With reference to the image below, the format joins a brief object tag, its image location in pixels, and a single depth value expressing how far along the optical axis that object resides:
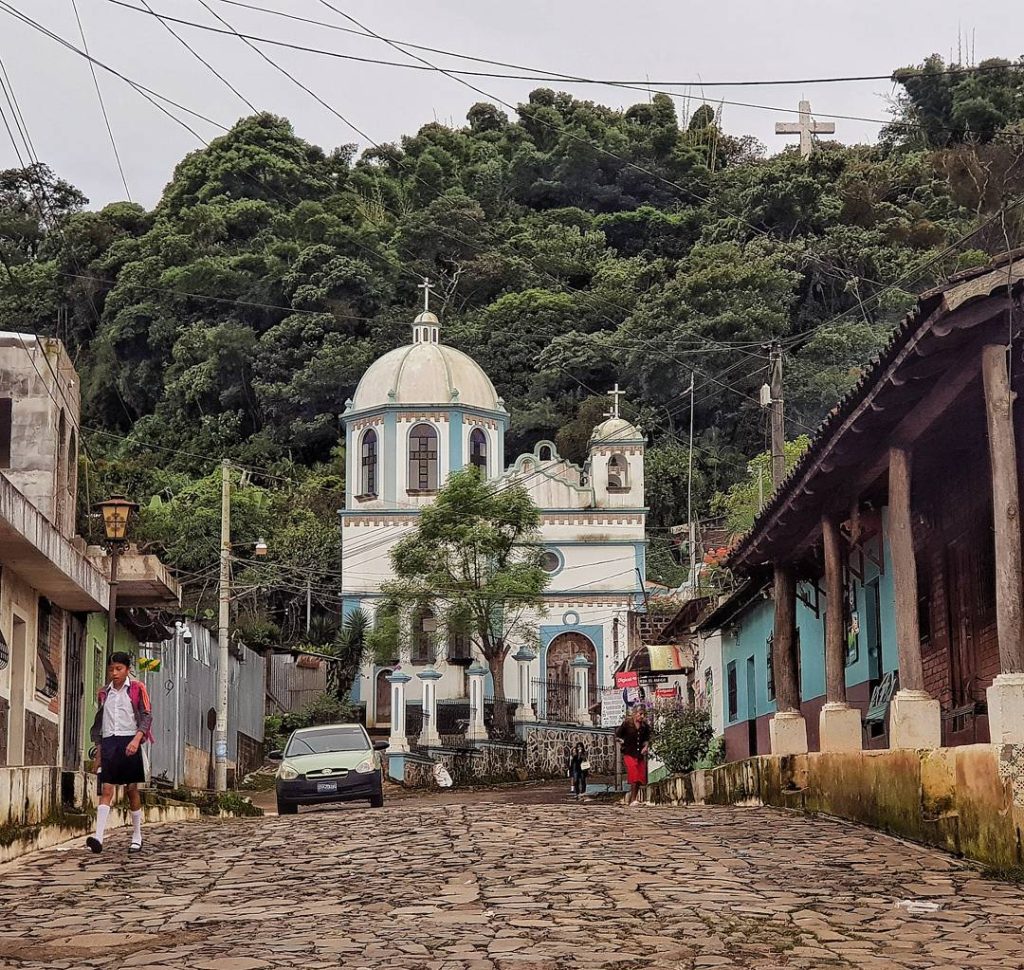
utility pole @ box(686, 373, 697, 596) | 44.67
